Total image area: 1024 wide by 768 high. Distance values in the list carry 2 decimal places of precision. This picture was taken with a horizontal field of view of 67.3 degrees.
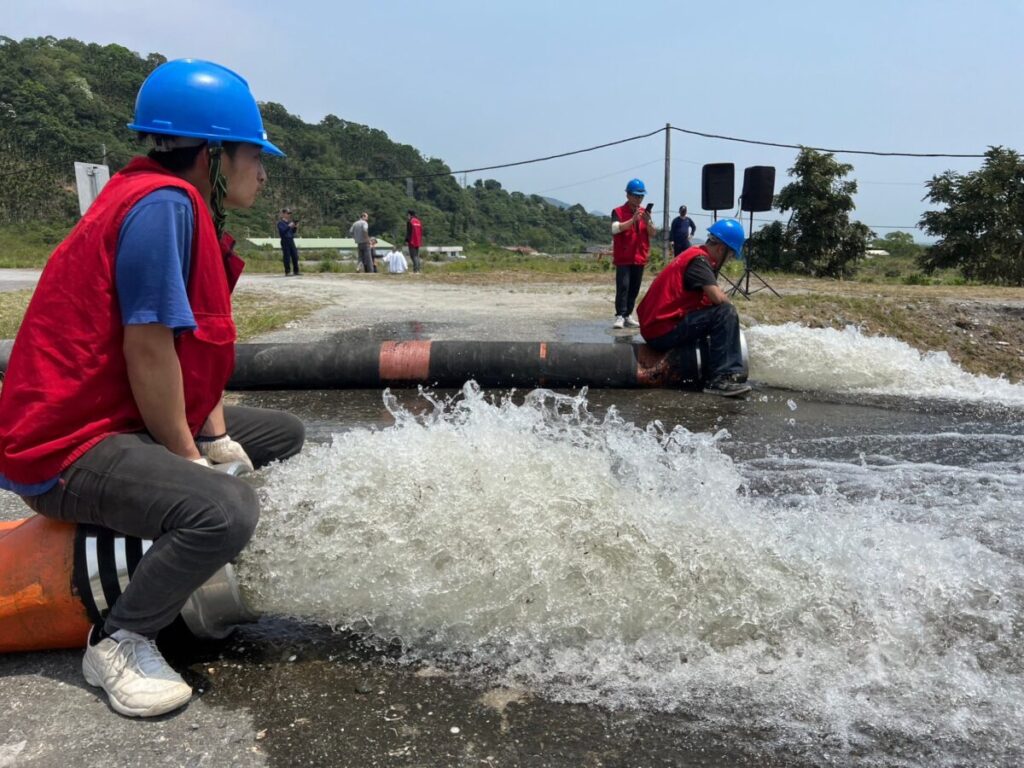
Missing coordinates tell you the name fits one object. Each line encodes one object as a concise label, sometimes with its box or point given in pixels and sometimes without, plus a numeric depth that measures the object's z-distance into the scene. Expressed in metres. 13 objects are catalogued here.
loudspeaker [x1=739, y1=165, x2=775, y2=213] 12.92
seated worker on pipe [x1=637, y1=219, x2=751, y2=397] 6.28
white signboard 9.01
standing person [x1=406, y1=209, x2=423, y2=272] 21.64
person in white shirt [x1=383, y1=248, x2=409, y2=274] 22.62
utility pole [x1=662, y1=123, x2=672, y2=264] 20.03
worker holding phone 9.09
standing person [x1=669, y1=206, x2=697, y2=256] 16.53
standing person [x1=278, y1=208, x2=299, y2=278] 19.08
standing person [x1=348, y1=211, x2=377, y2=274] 21.25
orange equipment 2.29
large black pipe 6.42
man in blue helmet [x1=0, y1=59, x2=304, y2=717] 2.08
